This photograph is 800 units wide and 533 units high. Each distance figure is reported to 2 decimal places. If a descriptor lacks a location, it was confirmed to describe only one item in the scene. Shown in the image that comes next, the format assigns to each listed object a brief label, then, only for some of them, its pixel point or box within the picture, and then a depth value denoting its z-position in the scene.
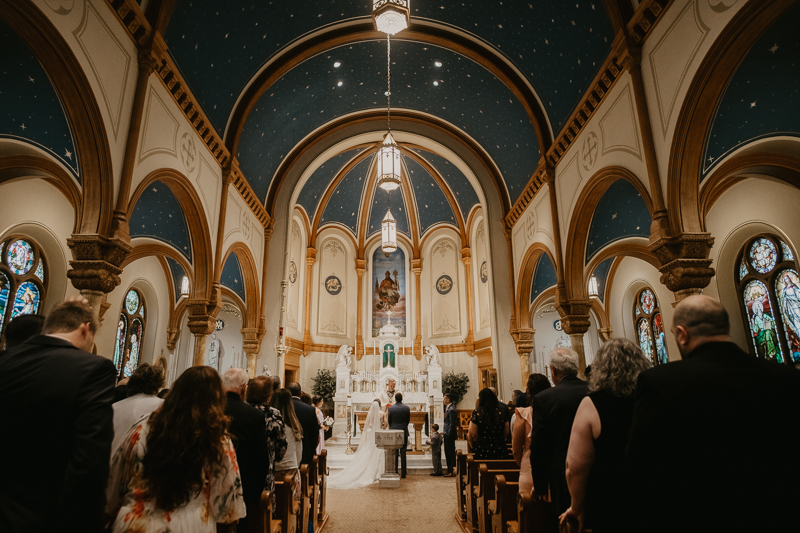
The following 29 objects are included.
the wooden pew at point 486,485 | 4.47
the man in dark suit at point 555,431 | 2.85
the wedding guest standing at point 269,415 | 3.63
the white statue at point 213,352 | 20.98
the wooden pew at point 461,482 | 5.89
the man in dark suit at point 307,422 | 5.02
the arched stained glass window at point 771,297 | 9.41
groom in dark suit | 8.55
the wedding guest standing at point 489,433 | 5.29
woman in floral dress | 2.09
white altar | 15.09
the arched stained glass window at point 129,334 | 14.12
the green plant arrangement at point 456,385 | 17.33
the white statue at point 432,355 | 16.31
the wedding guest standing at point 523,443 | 3.63
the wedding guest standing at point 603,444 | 2.36
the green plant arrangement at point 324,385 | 17.03
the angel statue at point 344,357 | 16.56
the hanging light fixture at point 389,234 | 12.46
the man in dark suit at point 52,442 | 1.73
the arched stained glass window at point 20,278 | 9.59
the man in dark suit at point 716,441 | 1.66
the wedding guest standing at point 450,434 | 8.86
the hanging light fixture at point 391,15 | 6.31
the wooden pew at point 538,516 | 3.12
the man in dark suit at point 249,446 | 3.03
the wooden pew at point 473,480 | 4.93
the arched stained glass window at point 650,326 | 14.09
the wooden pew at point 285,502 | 3.78
